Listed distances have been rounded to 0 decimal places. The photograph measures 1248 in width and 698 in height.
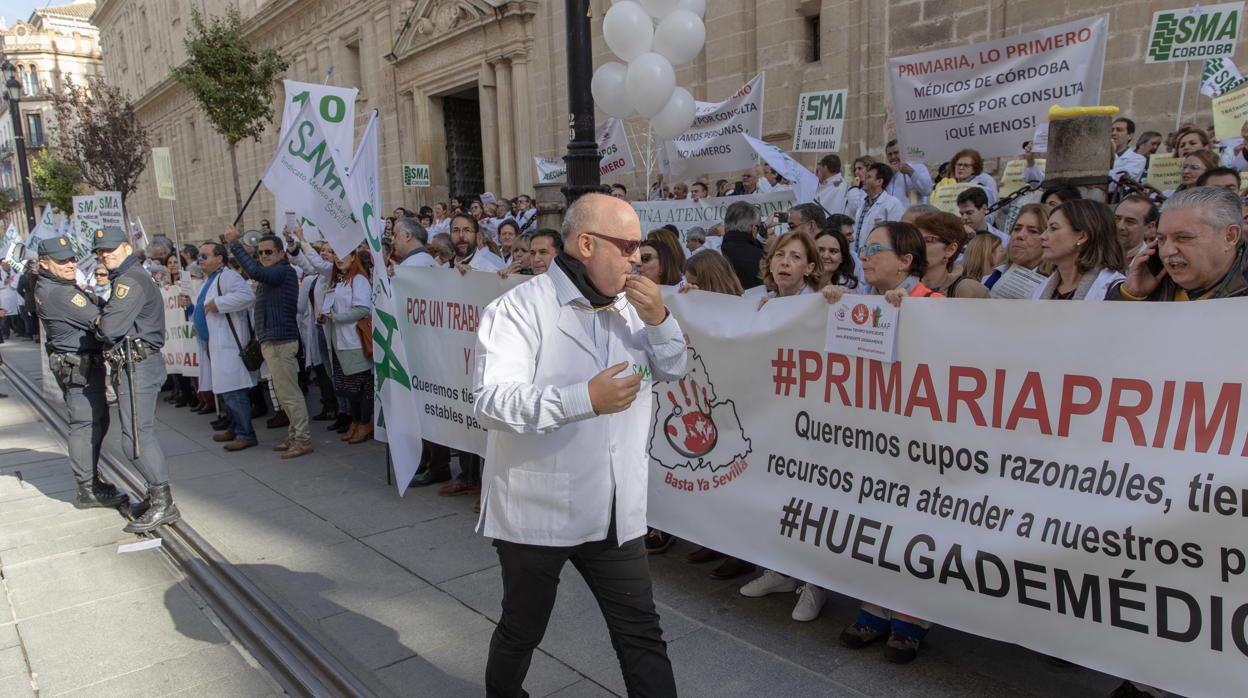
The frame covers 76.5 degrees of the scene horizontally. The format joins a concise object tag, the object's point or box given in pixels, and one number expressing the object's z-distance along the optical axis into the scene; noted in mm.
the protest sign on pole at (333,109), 5152
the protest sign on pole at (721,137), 9195
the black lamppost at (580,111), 5383
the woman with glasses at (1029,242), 3957
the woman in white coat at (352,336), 6531
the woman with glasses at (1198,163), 5359
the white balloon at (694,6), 9117
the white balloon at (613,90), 9039
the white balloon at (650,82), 8578
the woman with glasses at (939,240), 3870
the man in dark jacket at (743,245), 5617
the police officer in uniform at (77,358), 5434
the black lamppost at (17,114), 19578
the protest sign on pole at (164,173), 11377
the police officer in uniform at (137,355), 5184
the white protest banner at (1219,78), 6926
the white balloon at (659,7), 9008
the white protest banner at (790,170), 8750
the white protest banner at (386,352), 5070
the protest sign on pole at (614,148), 10999
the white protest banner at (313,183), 5207
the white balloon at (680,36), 8773
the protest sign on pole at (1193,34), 6262
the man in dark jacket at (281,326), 6820
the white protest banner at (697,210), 8836
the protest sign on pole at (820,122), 8688
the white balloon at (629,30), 8680
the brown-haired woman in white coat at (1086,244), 3379
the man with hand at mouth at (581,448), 2307
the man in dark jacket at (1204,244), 2562
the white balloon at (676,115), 9336
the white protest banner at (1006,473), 2367
